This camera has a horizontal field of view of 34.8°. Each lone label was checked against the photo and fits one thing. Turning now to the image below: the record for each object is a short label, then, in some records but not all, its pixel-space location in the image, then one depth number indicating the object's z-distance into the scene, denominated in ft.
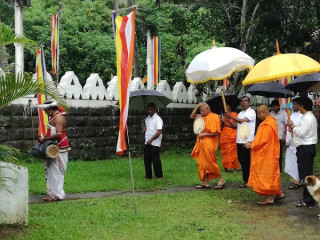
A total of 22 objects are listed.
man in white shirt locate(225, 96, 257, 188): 31.19
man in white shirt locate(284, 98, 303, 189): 31.74
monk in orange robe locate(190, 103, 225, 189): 30.66
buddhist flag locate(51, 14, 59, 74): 43.06
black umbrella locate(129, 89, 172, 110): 36.21
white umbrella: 29.87
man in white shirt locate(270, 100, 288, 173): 36.09
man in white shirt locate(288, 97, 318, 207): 25.23
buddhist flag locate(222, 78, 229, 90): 54.19
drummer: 27.27
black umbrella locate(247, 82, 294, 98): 37.17
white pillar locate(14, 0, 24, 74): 40.45
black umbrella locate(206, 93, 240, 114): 38.47
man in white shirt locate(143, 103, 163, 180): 34.24
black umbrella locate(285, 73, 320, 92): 33.81
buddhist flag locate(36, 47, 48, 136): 37.00
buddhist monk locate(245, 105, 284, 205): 26.23
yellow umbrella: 26.13
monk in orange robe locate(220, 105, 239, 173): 38.45
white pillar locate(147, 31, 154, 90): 48.62
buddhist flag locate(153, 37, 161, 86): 48.93
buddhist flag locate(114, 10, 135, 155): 23.68
